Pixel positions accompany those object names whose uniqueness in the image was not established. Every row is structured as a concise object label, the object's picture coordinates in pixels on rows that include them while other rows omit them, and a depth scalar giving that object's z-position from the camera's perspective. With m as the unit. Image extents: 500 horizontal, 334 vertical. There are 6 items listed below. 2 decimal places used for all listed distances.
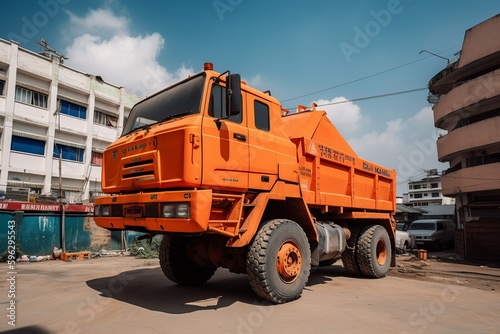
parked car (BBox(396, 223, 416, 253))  17.77
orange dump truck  4.14
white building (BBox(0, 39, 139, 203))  19.05
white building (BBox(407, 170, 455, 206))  74.19
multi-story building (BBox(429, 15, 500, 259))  17.03
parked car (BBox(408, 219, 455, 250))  19.44
